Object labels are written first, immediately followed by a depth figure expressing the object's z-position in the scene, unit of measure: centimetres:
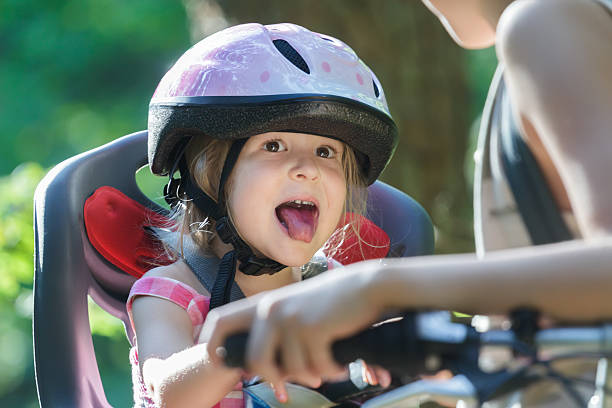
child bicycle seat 505
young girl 474
